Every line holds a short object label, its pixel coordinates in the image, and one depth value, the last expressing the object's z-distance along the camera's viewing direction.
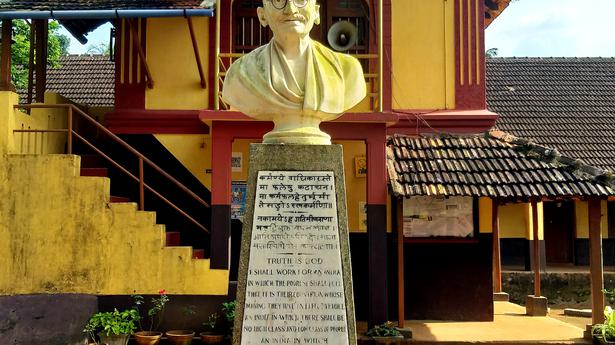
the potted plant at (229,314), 8.25
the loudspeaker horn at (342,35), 10.13
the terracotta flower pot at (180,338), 8.08
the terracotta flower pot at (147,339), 7.96
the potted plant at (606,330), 8.12
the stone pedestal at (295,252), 4.62
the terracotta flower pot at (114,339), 7.86
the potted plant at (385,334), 8.06
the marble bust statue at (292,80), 4.94
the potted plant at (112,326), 7.86
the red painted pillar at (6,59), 8.84
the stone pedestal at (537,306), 10.67
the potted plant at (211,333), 8.16
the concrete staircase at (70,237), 8.16
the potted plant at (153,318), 7.97
